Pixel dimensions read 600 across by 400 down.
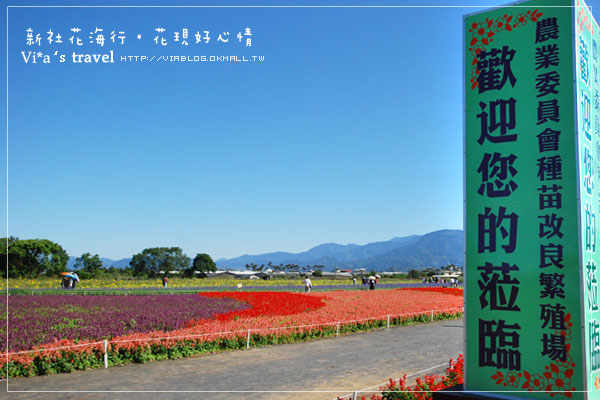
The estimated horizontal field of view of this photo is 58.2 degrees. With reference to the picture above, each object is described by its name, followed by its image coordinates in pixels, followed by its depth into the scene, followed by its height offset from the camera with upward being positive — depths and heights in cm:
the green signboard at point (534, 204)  614 +33
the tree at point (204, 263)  11469 -662
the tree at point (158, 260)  9250 -489
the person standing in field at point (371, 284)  4172 -403
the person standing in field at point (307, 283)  3750 -356
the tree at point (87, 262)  7000 -386
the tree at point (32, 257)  6625 -313
